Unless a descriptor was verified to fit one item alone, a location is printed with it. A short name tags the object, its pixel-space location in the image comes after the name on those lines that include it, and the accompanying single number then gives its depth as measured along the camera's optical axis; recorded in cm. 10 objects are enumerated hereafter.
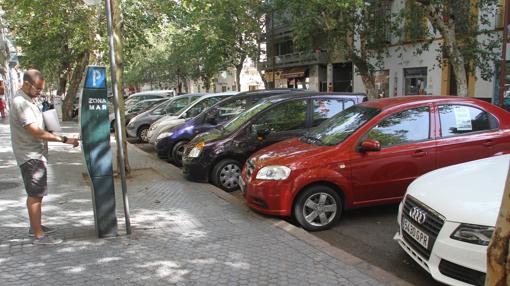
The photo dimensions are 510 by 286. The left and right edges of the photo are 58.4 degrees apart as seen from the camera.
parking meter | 461
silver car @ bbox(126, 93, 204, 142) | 1521
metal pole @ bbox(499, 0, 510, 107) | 1096
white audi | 337
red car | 555
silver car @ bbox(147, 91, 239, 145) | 1215
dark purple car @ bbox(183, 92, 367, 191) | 783
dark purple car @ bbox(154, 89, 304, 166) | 1016
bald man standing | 441
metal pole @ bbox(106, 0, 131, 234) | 472
